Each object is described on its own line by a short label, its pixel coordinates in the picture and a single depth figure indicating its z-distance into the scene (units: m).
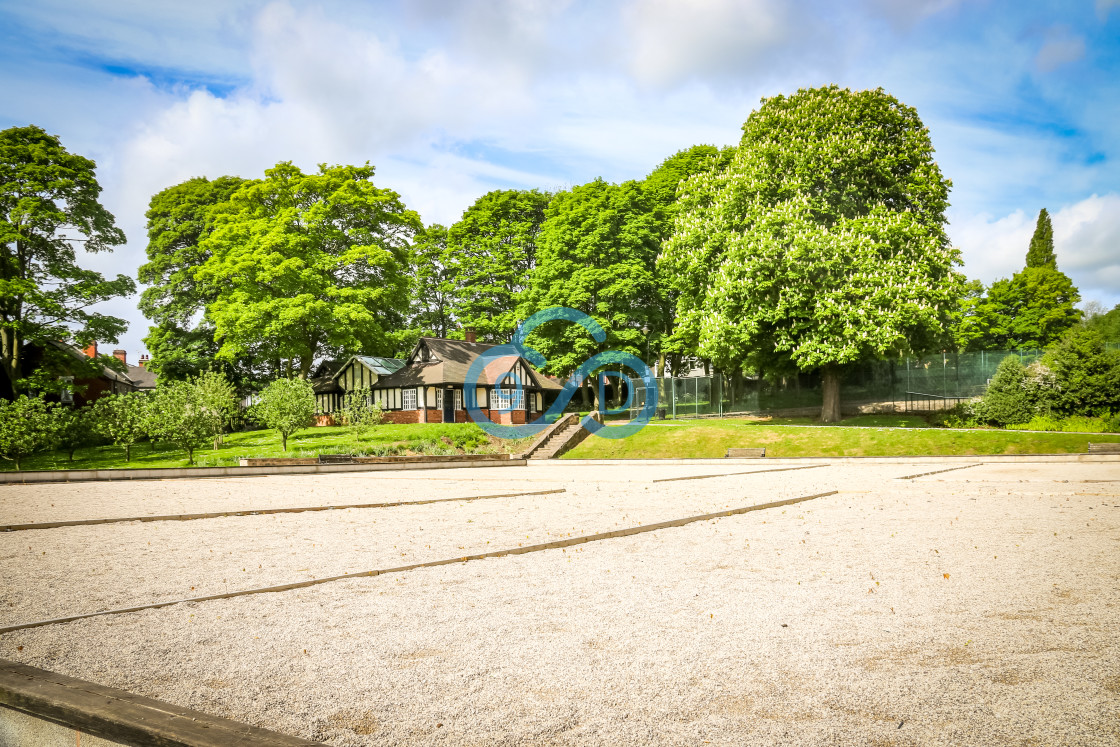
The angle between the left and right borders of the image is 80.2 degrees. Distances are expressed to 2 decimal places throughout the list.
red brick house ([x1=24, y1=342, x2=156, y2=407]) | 34.25
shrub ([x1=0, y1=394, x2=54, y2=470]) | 25.97
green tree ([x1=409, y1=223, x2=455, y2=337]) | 55.69
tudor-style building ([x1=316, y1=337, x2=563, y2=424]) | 43.59
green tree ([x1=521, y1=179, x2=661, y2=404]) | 41.94
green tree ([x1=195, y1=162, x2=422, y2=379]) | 40.12
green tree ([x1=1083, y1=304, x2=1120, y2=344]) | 69.07
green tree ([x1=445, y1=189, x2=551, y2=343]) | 50.91
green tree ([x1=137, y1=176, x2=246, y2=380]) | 45.56
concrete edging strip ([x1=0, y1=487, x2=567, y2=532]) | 9.71
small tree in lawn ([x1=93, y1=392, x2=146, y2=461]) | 27.80
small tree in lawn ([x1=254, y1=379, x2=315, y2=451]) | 29.98
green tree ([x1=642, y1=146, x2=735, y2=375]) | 42.50
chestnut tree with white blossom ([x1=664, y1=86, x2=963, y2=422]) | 27.39
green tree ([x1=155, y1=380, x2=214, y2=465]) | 25.89
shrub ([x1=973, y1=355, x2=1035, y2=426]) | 27.50
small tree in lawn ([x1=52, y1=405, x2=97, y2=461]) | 27.98
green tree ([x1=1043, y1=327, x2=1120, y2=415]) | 26.03
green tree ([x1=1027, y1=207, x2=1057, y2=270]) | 72.69
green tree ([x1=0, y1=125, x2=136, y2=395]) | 32.69
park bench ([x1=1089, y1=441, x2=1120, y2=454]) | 20.55
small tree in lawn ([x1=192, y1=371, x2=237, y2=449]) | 27.63
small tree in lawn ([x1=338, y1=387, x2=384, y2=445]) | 32.66
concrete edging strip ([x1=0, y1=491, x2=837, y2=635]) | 5.20
